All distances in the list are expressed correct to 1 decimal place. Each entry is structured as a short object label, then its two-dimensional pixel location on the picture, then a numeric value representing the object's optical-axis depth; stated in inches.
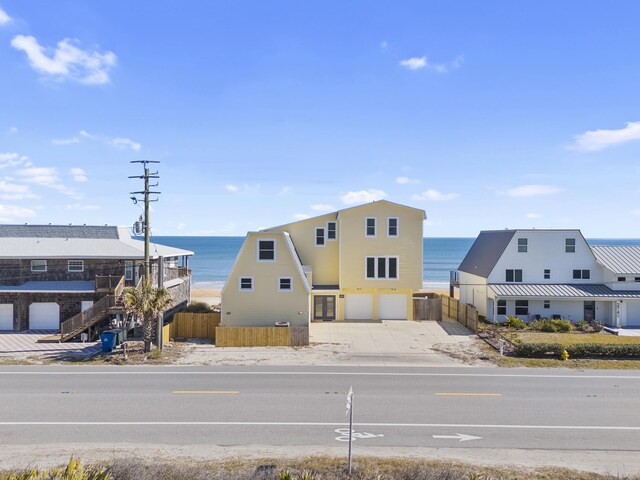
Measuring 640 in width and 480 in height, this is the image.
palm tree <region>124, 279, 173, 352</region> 984.3
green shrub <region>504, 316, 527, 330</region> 1344.7
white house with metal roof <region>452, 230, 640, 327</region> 1393.9
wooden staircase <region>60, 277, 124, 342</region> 1112.2
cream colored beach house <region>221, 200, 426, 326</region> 1214.3
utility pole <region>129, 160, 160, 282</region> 1017.5
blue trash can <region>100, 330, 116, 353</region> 1004.6
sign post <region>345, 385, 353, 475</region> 465.4
